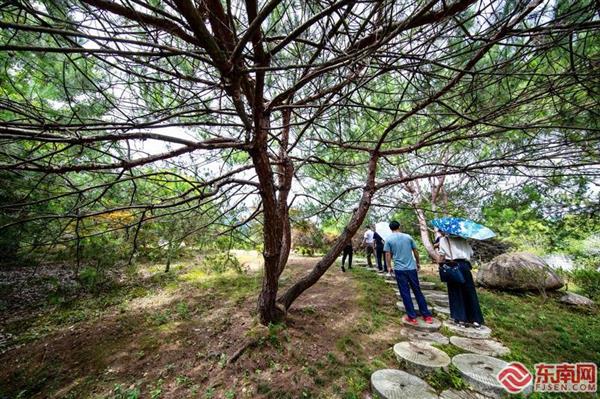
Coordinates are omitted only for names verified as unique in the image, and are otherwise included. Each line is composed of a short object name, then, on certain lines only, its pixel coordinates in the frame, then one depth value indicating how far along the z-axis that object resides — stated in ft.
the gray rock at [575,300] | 14.17
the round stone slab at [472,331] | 8.80
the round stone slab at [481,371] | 5.86
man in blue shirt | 10.03
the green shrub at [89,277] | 15.81
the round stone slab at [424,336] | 8.40
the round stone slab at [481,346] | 7.62
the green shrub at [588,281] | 16.29
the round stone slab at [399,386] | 5.73
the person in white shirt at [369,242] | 21.27
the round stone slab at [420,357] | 6.63
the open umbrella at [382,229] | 17.57
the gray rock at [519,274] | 15.37
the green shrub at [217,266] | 18.88
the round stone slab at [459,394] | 5.79
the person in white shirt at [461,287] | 9.61
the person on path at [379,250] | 19.48
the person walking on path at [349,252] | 19.93
